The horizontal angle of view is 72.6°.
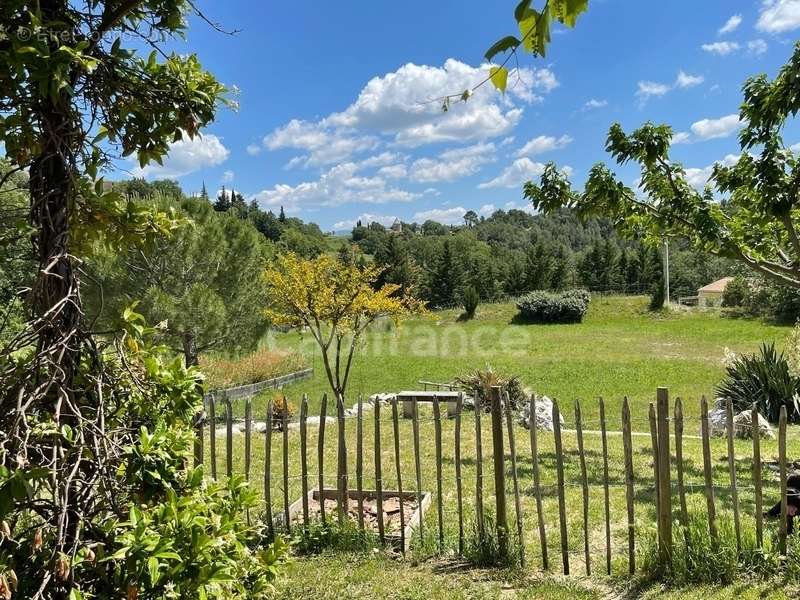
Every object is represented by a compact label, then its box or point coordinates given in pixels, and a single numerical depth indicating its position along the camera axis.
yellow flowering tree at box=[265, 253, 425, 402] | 11.47
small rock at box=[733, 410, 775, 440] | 8.70
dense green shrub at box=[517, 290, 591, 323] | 32.41
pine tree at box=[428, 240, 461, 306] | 50.78
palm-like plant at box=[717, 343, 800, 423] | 9.91
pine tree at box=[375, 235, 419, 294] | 44.69
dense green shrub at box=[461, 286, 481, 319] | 34.62
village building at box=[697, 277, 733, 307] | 35.31
